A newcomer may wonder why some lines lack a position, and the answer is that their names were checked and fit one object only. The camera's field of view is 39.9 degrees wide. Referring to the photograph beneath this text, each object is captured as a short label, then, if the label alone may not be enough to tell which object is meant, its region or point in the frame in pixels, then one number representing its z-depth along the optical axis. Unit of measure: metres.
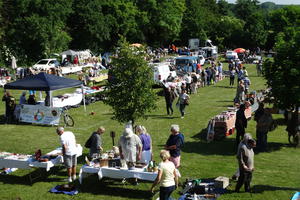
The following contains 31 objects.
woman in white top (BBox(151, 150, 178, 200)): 8.95
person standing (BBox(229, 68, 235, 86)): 31.72
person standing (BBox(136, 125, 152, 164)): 12.01
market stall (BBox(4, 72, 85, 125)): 19.03
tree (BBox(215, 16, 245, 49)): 77.75
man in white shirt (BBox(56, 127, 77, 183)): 11.52
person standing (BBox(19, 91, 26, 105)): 21.00
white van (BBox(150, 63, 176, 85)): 30.50
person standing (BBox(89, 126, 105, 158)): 12.27
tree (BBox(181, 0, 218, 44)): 77.12
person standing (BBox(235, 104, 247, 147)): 14.72
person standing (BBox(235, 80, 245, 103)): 22.81
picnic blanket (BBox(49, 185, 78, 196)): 11.08
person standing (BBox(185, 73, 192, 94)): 28.47
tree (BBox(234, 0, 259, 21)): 98.38
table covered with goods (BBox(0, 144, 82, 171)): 11.94
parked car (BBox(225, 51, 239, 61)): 53.50
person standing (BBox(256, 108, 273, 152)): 14.59
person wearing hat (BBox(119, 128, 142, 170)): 11.21
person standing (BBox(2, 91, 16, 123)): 20.27
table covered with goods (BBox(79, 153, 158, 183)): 10.87
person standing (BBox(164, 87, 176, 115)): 20.98
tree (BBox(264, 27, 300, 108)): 13.94
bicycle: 19.23
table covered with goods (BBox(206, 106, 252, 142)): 16.52
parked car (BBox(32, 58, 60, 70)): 40.22
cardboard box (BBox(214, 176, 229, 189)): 10.96
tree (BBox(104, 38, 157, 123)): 13.90
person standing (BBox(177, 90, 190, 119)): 20.20
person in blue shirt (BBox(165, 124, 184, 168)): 11.34
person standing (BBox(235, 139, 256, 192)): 10.40
